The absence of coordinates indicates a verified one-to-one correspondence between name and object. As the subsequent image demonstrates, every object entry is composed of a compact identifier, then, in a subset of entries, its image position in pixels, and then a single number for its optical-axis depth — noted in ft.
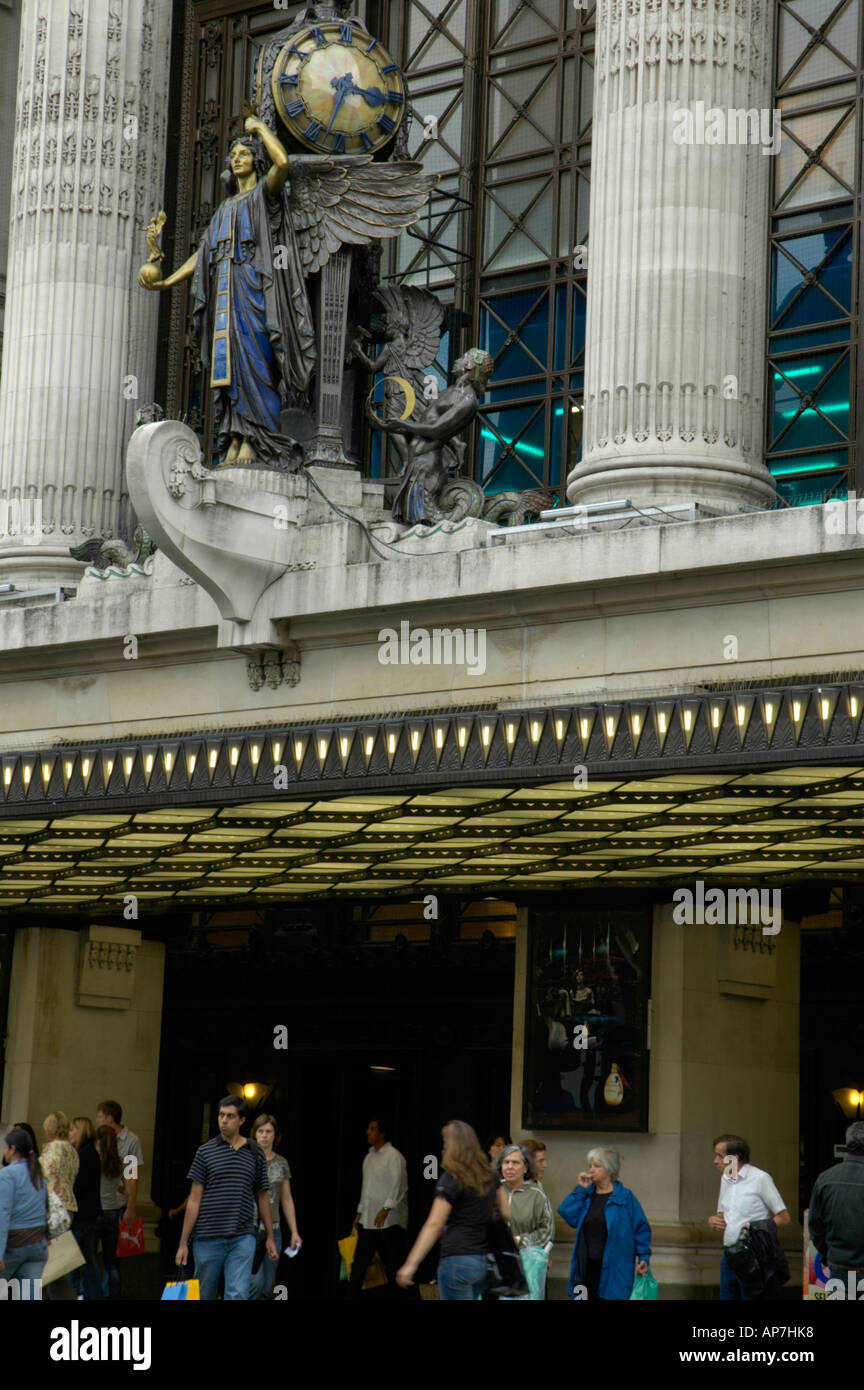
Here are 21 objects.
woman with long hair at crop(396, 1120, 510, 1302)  38.96
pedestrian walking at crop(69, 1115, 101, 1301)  57.77
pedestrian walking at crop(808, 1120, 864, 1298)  42.68
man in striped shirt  47.14
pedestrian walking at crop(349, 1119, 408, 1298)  66.03
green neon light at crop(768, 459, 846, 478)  73.05
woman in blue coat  47.73
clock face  71.00
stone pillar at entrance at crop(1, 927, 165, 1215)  81.76
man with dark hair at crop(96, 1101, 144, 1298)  61.21
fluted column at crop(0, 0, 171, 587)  79.00
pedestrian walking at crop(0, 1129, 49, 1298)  43.11
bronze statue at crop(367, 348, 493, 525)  69.46
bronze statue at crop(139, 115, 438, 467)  69.97
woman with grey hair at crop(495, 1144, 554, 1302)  49.73
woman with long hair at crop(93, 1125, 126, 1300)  61.11
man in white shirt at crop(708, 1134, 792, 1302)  47.44
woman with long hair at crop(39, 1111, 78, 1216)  46.80
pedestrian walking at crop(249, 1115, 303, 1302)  50.08
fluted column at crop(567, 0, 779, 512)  63.82
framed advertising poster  66.33
